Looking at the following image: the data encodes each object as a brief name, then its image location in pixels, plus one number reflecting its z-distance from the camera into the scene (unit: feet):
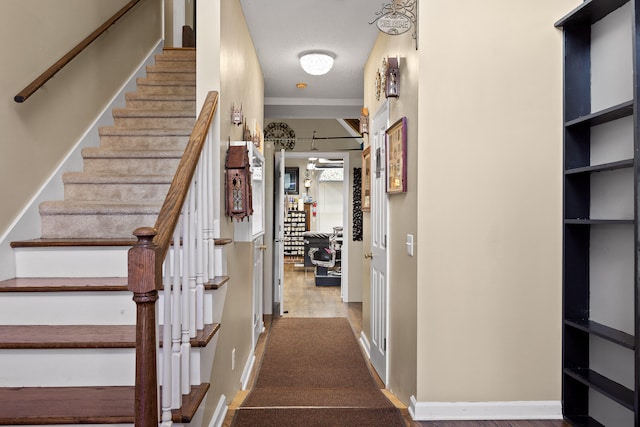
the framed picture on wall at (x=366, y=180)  13.82
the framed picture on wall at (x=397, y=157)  8.66
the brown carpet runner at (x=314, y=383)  7.82
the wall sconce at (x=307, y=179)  43.91
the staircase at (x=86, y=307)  5.51
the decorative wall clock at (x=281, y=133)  30.26
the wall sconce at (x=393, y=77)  9.41
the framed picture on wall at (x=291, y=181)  43.50
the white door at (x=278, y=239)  18.81
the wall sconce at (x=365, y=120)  14.02
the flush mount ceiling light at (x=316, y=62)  13.38
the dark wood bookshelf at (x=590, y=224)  6.94
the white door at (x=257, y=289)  13.80
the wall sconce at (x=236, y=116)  9.30
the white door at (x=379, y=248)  10.82
